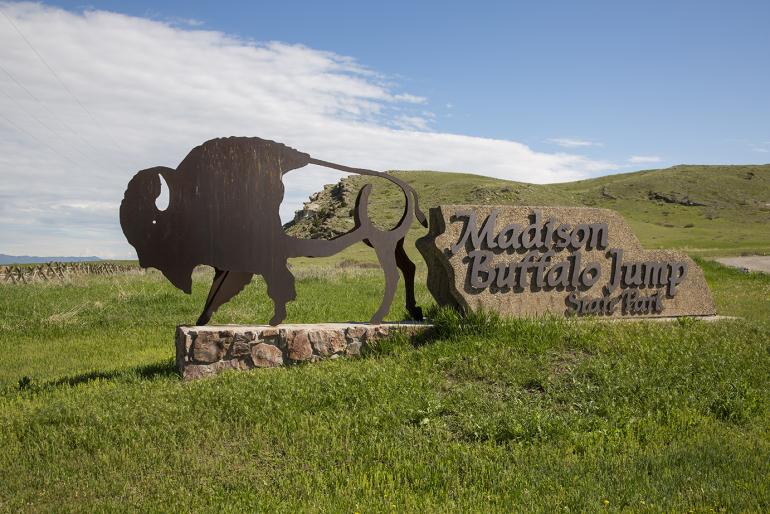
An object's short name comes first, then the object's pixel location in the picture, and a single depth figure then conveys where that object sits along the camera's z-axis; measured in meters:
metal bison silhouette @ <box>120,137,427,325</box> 9.21
